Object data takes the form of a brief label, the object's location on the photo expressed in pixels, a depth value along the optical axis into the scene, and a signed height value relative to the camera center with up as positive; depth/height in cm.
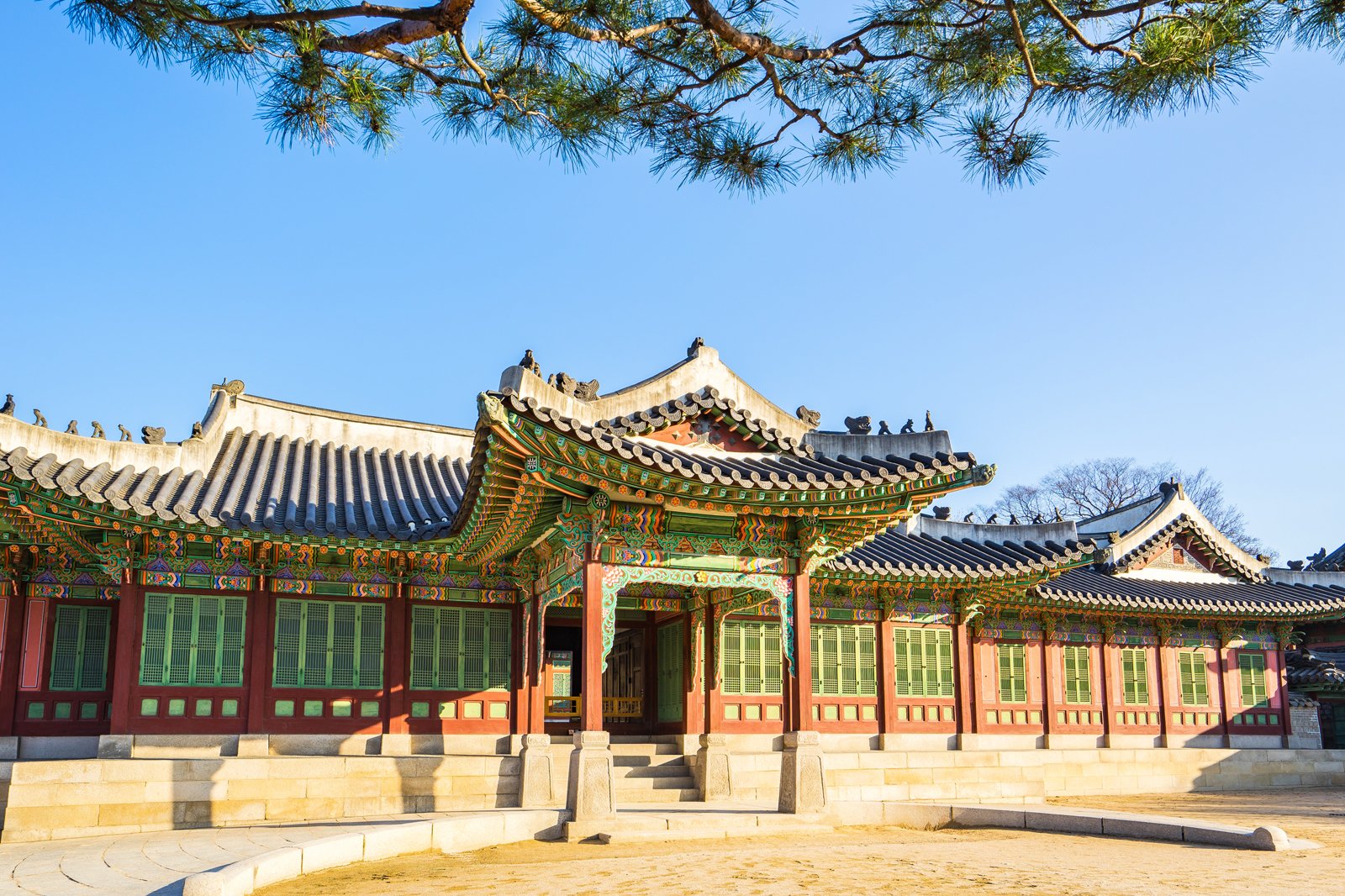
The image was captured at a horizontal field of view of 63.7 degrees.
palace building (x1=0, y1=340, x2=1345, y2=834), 1314 +63
